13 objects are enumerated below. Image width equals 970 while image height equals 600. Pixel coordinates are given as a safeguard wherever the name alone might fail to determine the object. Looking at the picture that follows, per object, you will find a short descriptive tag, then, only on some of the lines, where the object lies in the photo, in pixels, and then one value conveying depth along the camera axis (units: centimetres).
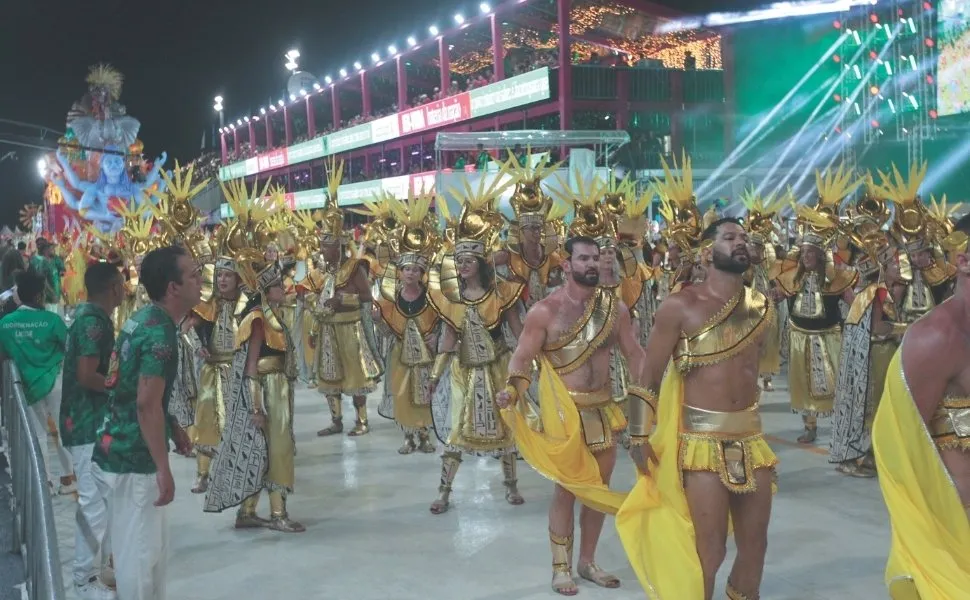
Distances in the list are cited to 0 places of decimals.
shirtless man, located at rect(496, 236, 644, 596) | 516
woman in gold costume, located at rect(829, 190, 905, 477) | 744
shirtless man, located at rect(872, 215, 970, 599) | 297
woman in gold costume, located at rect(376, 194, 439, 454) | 848
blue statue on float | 3406
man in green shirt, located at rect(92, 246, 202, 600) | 406
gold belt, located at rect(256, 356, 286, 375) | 635
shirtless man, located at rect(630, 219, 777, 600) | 403
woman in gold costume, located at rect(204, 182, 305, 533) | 628
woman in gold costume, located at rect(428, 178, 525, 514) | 678
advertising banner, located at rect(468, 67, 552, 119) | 2555
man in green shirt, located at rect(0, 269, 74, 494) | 686
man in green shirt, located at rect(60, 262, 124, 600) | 510
